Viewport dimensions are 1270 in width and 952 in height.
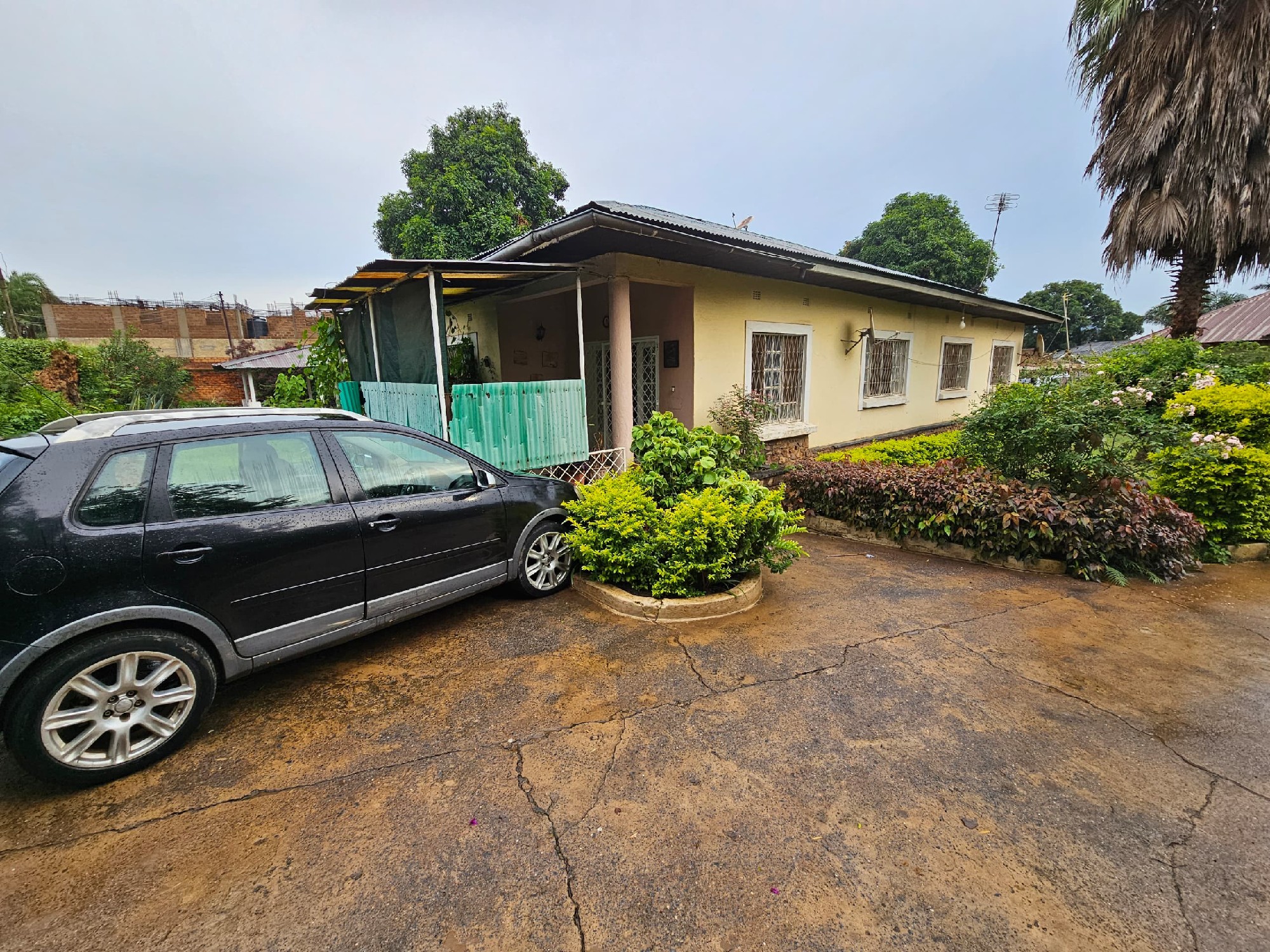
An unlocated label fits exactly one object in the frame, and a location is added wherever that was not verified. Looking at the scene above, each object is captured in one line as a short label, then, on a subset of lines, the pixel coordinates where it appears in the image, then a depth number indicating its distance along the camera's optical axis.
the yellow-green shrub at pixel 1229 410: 5.86
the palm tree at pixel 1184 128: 8.60
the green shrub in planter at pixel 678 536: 3.83
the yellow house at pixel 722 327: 5.92
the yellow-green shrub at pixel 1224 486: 5.35
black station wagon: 2.07
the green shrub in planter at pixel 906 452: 7.88
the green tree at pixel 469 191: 17.64
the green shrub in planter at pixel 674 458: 4.33
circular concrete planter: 3.79
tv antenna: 36.81
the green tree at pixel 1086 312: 44.09
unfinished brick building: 27.31
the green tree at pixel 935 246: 30.04
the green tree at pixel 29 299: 28.02
